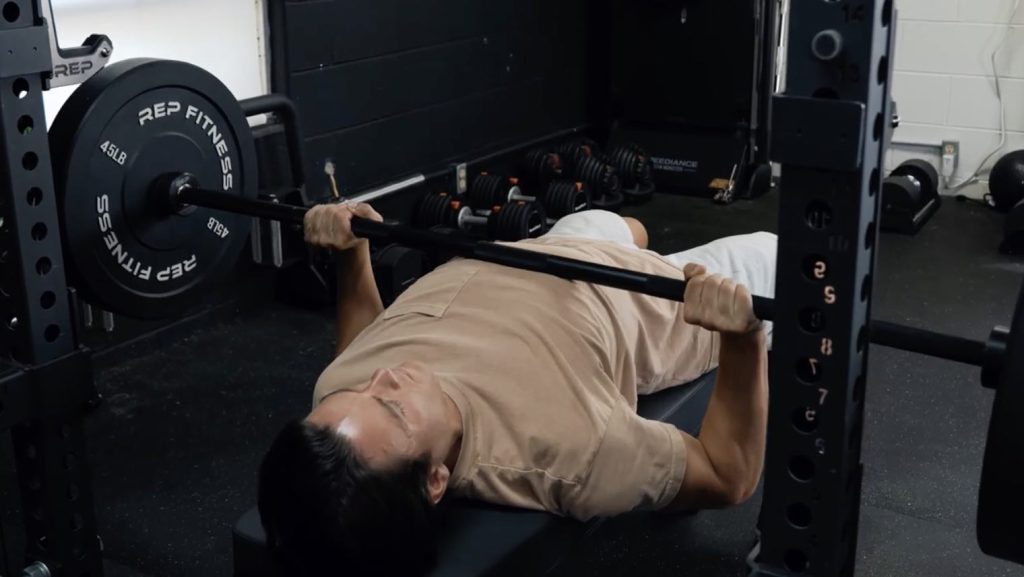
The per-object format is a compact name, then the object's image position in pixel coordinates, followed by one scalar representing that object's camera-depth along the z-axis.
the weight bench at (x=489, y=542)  1.49
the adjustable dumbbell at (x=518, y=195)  3.93
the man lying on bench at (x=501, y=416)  1.42
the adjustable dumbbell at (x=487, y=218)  3.57
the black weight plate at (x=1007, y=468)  1.13
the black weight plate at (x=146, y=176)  1.84
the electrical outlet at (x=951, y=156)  4.57
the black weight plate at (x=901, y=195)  4.10
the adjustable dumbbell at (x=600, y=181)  4.23
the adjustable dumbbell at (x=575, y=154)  4.27
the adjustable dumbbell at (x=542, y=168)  4.23
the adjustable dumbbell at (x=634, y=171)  4.41
